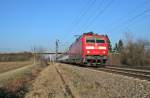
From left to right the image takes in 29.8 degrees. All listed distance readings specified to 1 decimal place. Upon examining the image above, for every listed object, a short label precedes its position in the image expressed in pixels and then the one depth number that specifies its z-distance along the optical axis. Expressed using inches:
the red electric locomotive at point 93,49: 1285.7
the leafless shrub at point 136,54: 1991.0
